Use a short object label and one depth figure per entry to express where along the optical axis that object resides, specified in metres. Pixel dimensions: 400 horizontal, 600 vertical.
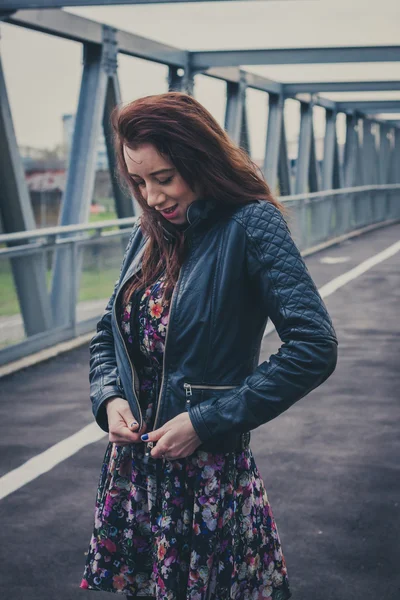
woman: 2.14
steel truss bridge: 8.61
